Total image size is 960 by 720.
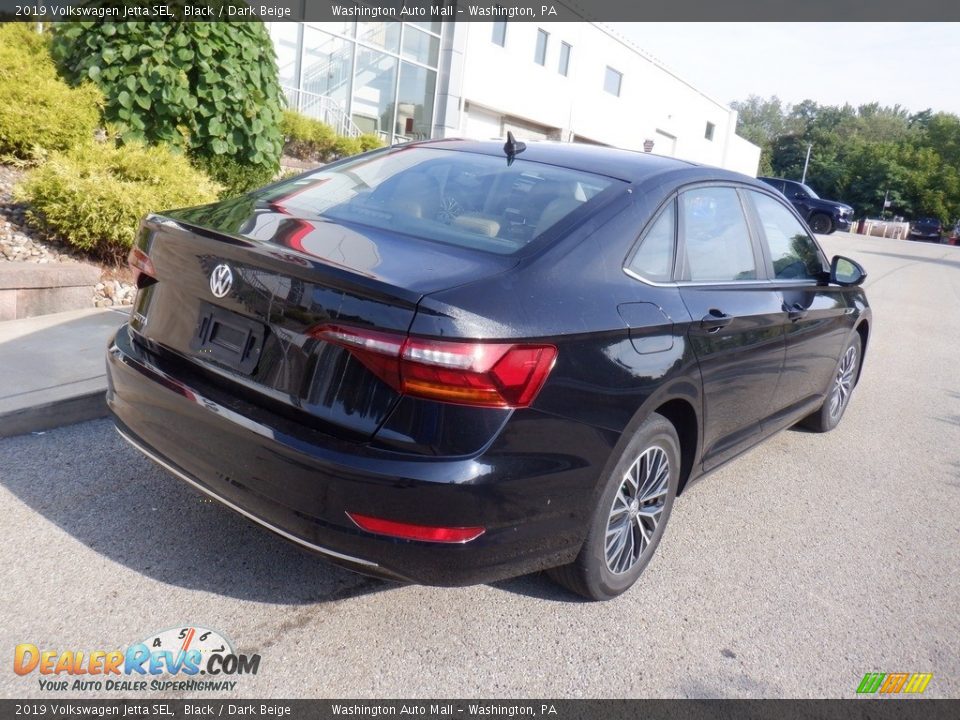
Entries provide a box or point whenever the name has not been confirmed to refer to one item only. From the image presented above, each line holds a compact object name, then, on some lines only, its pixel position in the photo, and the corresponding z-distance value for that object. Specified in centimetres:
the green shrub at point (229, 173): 754
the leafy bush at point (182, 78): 698
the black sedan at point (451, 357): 242
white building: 1962
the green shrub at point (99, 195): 590
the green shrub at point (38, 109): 655
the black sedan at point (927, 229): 5681
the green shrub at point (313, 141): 1491
